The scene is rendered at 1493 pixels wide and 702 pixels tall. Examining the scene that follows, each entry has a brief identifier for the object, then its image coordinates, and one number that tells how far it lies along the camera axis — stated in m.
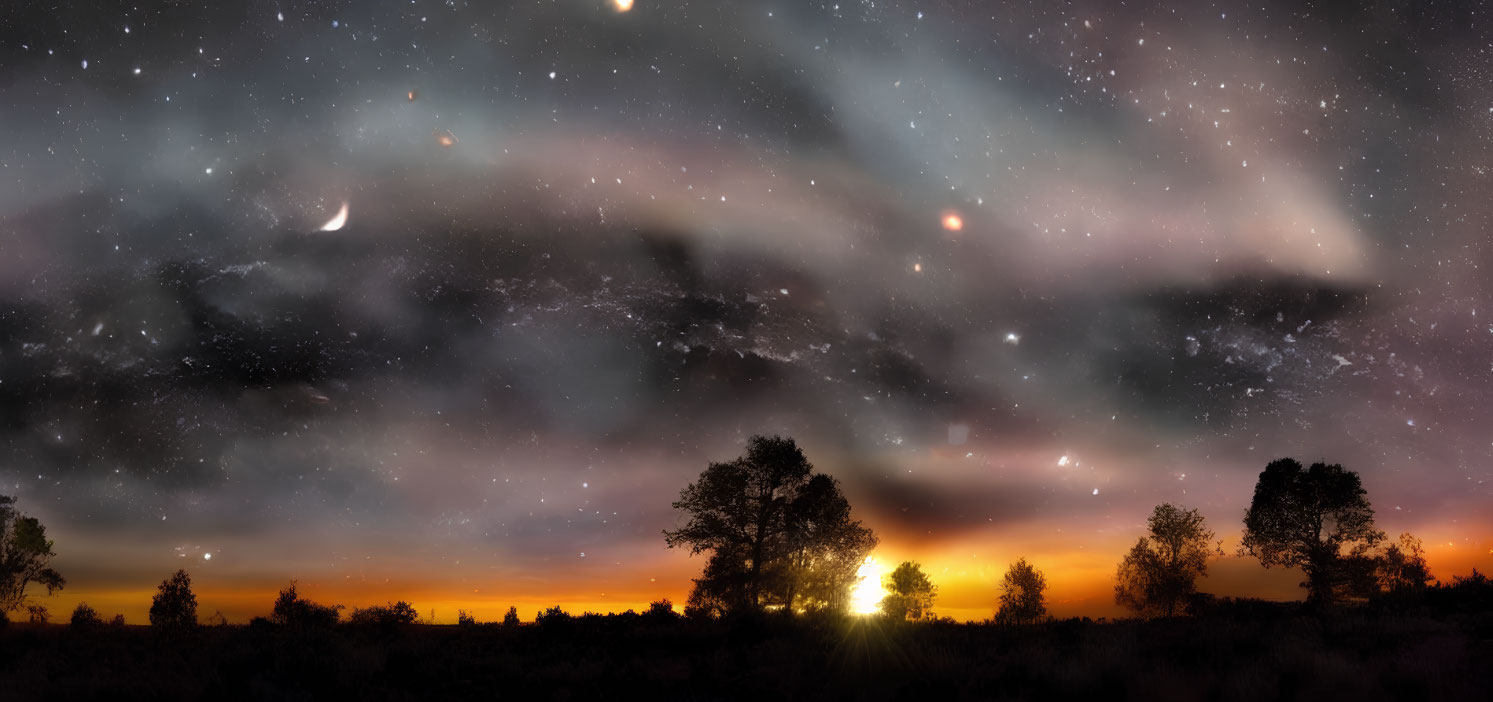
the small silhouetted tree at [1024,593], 70.57
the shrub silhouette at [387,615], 31.49
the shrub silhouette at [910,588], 68.69
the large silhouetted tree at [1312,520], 45.62
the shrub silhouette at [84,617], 32.14
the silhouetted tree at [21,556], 53.78
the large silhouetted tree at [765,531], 41.00
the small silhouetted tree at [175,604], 33.25
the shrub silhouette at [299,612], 31.33
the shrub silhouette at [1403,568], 50.66
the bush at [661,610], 27.98
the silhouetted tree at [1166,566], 57.94
